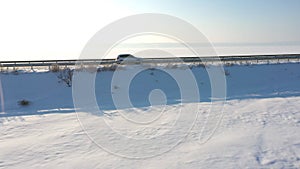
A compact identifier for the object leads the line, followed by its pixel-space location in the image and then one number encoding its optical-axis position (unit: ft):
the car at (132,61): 80.57
